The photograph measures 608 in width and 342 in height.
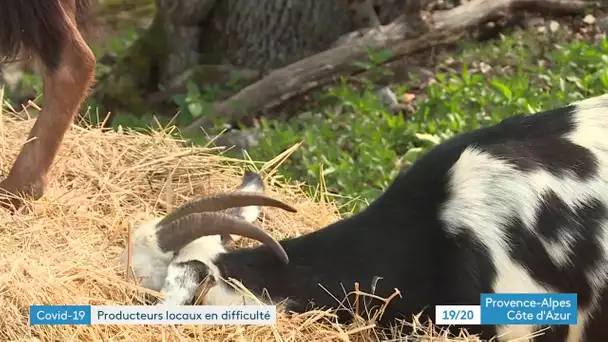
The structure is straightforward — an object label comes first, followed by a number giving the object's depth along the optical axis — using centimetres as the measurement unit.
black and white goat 590
